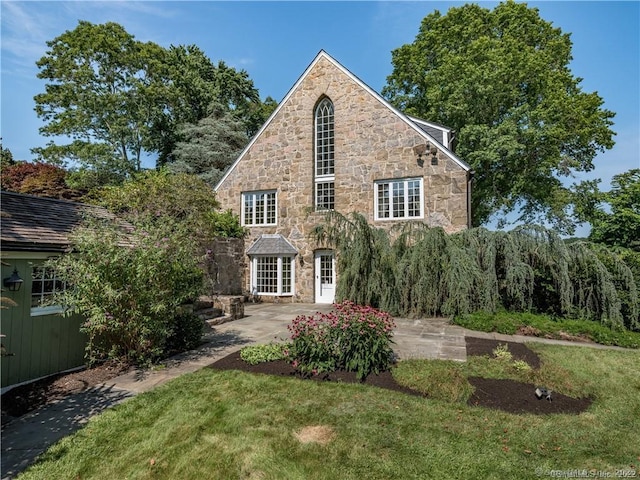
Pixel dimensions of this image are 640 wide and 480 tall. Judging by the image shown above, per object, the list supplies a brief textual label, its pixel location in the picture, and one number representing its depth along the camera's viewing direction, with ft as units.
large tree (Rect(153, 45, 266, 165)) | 80.94
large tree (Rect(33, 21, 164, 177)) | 69.56
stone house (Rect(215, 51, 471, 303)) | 42.78
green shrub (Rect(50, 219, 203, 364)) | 18.11
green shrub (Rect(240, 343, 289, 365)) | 20.03
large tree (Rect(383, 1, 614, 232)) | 57.47
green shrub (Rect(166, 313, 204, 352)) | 23.07
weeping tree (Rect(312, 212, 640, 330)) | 28.37
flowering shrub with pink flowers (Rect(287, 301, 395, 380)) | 18.16
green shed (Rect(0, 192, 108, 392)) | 17.12
